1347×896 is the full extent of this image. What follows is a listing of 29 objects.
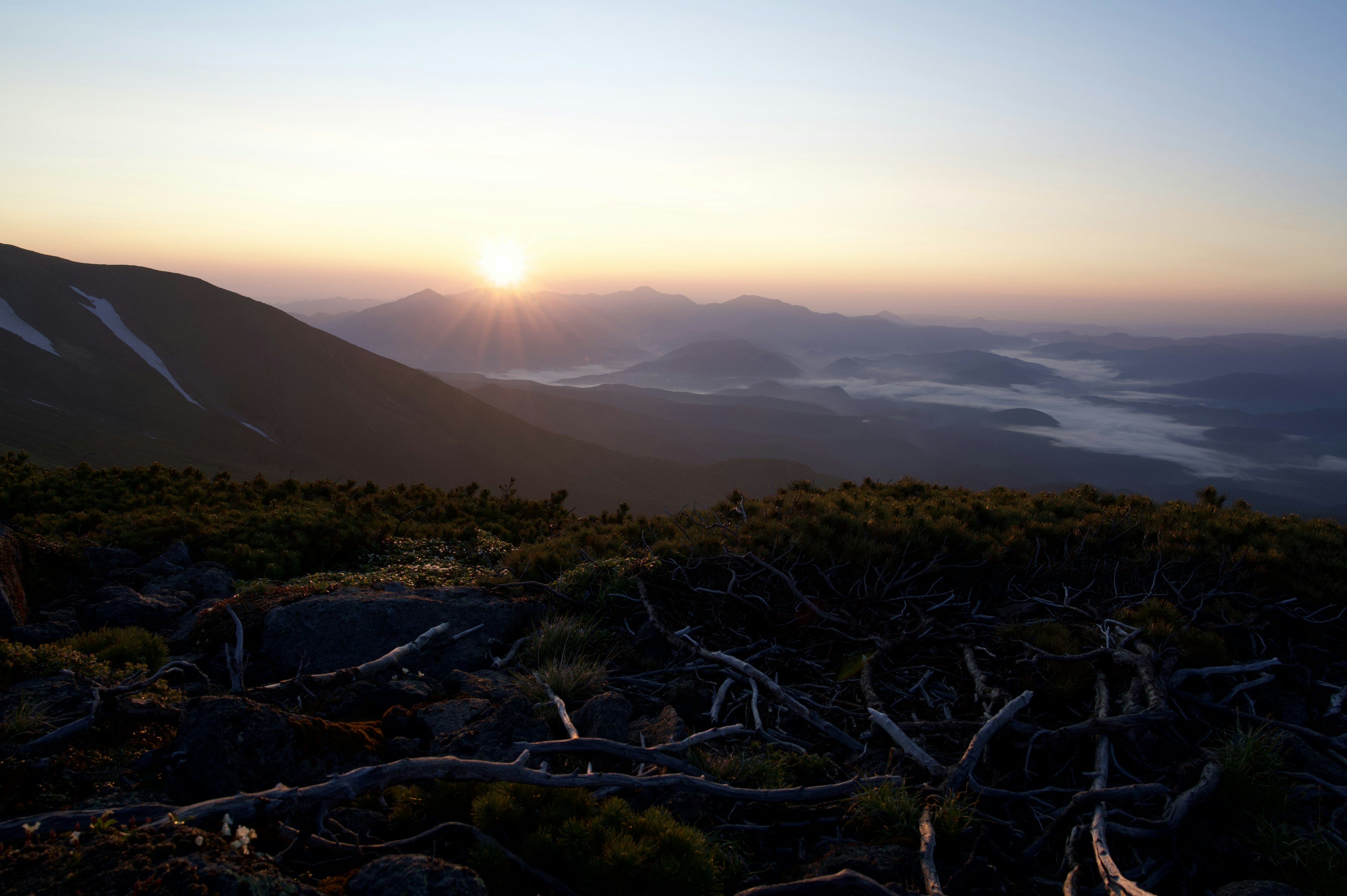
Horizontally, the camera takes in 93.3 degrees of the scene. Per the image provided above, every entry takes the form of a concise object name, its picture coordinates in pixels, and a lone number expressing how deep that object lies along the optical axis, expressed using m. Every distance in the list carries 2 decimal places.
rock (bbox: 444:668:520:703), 5.33
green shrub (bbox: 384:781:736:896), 3.14
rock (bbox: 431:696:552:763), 4.32
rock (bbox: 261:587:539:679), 6.08
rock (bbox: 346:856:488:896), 2.74
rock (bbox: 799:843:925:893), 3.35
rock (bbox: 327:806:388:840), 3.45
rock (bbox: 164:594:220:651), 6.18
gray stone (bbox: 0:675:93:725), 4.10
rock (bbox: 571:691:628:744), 4.67
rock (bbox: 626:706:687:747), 4.69
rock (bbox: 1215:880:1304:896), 3.11
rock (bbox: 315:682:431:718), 4.98
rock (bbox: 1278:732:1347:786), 4.25
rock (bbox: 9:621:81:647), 5.83
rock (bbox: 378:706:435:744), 4.68
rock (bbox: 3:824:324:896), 2.31
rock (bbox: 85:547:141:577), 8.84
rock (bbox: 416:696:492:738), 4.70
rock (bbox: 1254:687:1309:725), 5.16
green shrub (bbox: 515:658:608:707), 5.29
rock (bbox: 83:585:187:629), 6.84
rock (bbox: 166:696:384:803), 3.58
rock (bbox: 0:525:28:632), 5.98
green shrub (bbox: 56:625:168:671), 5.33
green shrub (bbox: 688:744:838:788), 4.20
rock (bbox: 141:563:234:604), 8.28
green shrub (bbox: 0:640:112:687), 4.59
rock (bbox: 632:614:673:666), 6.54
